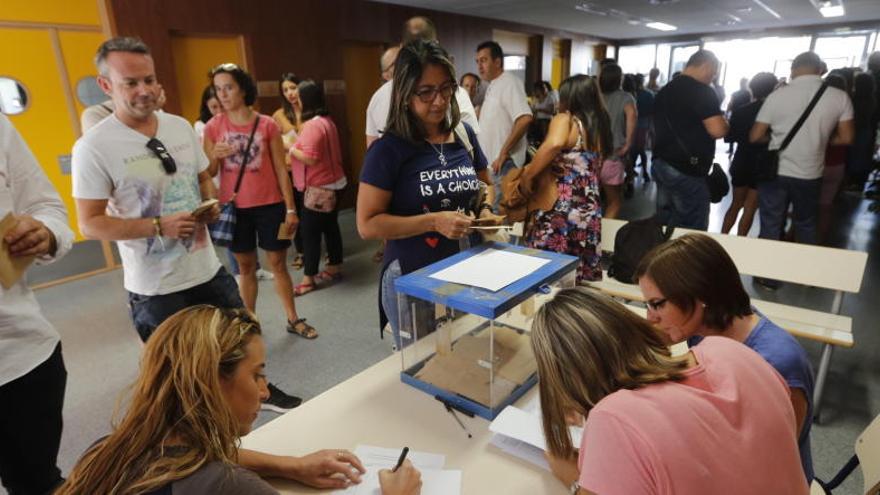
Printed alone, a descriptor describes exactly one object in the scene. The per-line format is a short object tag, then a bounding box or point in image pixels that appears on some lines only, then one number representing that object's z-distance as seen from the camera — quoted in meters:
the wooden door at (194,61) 4.64
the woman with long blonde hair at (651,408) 0.70
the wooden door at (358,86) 6.39
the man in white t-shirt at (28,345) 1.18
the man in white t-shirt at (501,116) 3.46
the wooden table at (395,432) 0.98
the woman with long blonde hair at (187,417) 0.71
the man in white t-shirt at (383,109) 2.75
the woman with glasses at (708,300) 1.10
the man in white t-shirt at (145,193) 1.53
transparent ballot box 1.17
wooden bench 2.08
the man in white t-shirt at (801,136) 3.10
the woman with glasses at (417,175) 1.48
